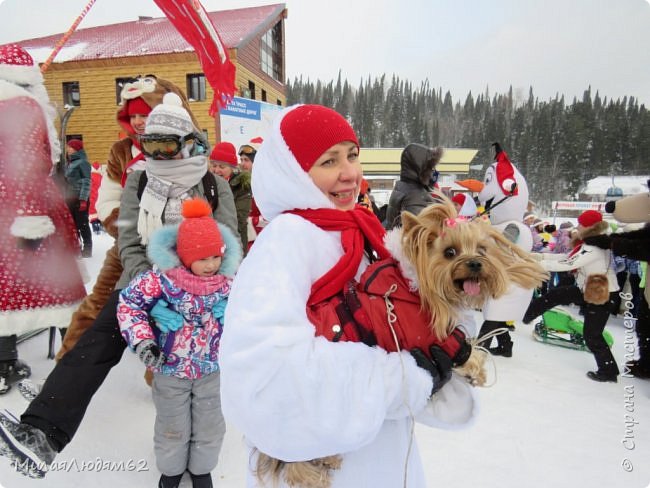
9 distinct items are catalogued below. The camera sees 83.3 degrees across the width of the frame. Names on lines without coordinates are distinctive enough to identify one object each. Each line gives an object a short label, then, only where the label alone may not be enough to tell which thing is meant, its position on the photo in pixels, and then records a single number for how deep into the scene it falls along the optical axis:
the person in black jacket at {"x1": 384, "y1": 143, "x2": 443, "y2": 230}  3.17
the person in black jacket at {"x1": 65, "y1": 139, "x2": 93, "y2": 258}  6.73
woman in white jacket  0.86
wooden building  15.85
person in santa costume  2.73
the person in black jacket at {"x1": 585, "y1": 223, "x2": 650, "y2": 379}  3.88
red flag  4.67
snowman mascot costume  3.87
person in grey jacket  1.89
